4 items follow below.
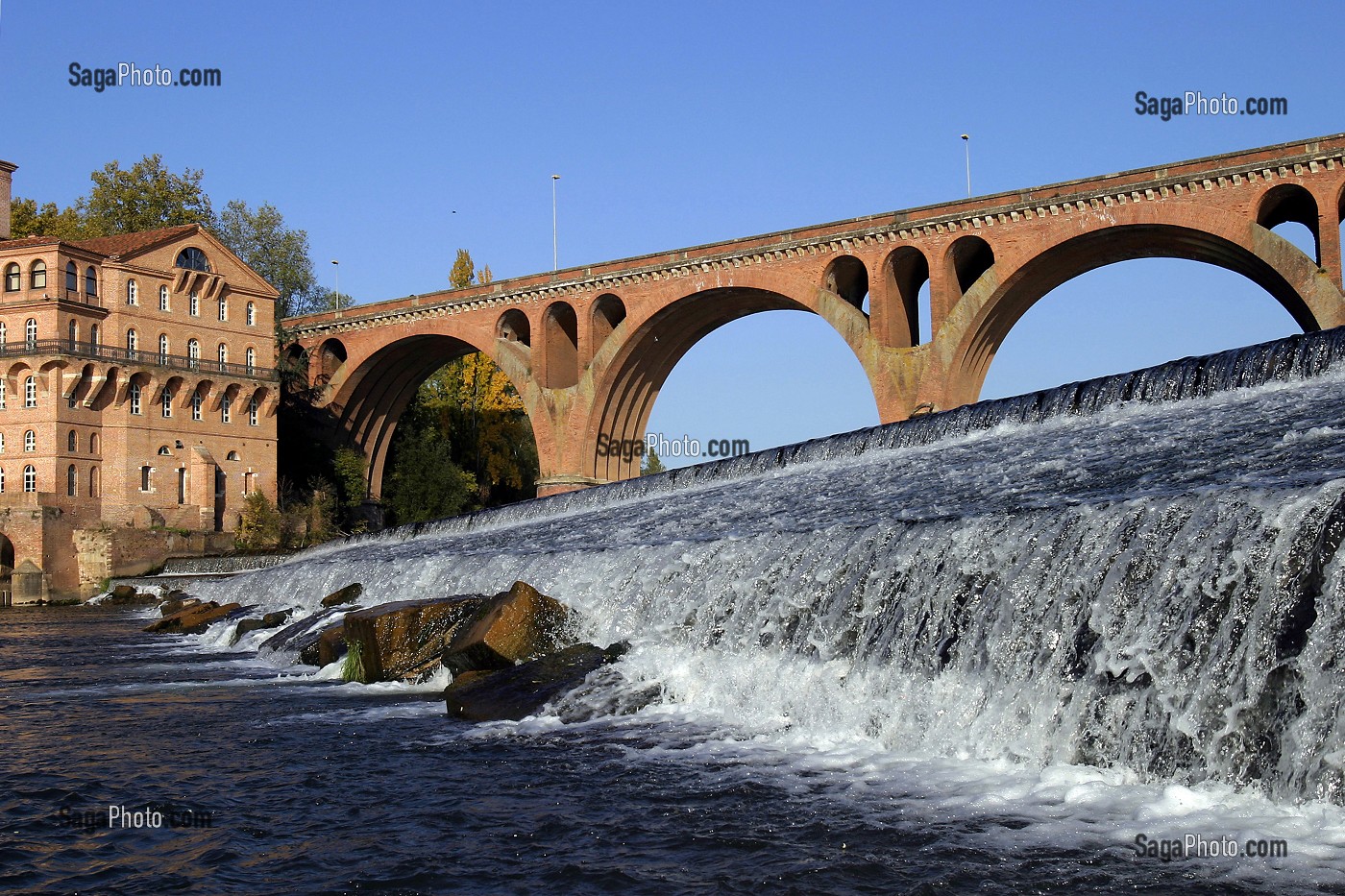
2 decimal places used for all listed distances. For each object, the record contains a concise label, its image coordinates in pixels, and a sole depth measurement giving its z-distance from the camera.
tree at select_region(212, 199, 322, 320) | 76.06
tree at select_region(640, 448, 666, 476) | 163.50
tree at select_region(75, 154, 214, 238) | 65.94
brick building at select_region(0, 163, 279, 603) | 50.88
